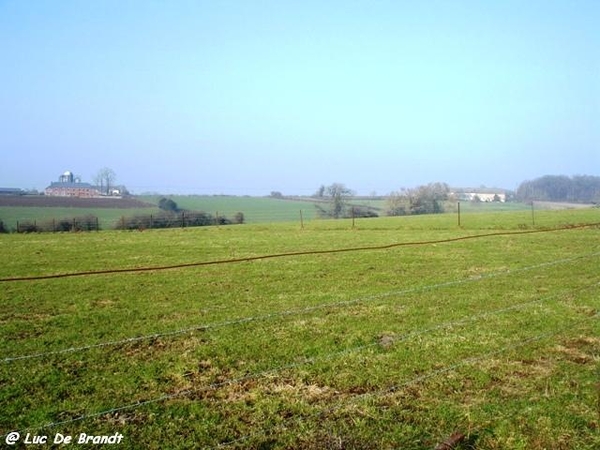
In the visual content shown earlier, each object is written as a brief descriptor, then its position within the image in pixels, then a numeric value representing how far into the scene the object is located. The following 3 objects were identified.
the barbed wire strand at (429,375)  4.89
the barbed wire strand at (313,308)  7.44
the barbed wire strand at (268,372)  5.30
